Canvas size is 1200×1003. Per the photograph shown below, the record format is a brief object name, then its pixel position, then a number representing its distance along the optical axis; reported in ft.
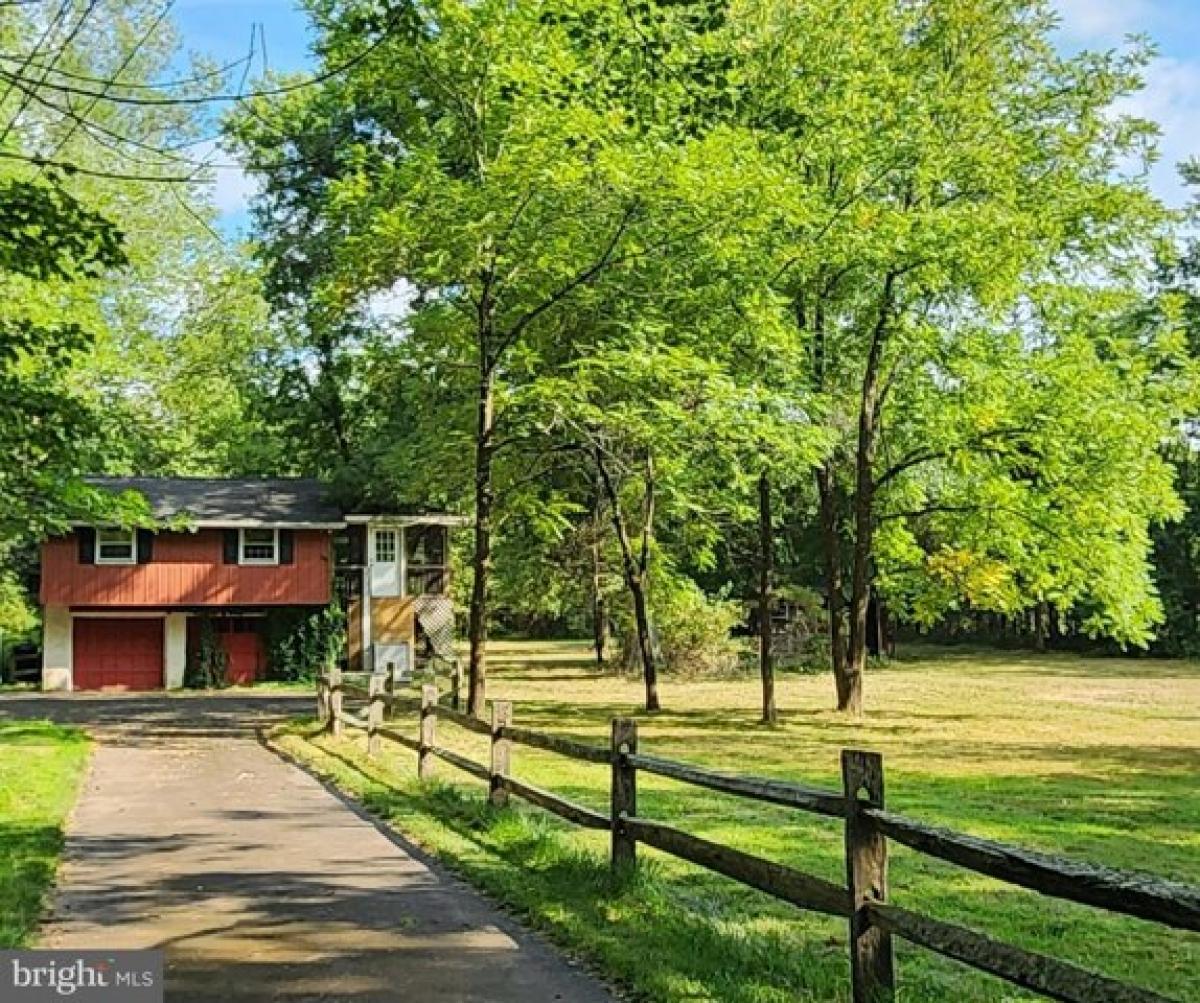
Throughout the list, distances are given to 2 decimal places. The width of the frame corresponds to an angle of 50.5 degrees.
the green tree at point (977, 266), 72.95
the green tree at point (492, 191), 53.98
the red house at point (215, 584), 118.01
